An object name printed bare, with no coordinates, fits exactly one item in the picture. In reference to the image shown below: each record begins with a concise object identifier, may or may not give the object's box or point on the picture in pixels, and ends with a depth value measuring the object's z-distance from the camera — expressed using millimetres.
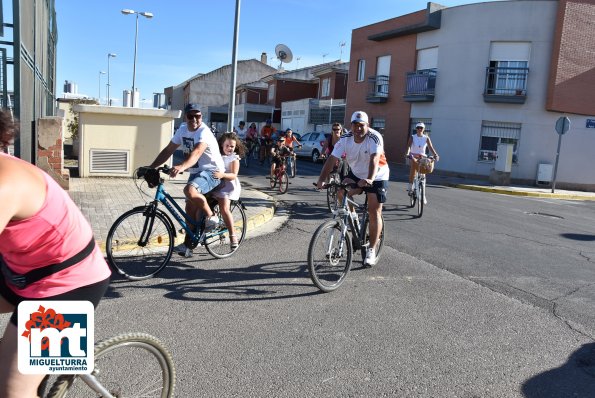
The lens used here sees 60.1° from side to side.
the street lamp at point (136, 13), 38125
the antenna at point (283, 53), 53656
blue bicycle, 5398
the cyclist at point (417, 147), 11250
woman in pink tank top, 1831
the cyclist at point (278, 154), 13562
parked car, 27859
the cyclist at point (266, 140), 21711
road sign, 18141
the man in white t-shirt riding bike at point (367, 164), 5918
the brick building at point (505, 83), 22016
